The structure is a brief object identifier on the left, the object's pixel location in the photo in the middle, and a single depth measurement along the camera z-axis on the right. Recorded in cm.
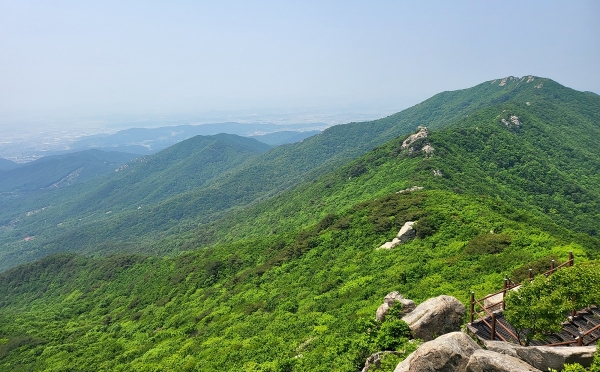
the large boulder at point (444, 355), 1074
